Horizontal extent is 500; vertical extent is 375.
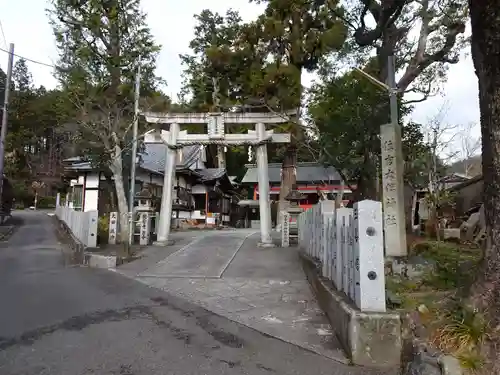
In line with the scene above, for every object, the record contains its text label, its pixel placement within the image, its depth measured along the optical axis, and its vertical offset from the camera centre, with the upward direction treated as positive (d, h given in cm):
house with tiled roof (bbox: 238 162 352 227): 3801 +377
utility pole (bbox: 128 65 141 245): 1780 +318
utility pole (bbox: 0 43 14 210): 1867 +517
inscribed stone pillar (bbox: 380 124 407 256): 905 +77
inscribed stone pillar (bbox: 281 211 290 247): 1609 -38
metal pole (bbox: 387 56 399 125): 1066 +359
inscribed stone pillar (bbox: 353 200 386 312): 432 -35
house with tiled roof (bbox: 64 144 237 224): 2641 +260
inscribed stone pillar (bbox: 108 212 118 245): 1603 -27
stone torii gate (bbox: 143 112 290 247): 1633 +330
